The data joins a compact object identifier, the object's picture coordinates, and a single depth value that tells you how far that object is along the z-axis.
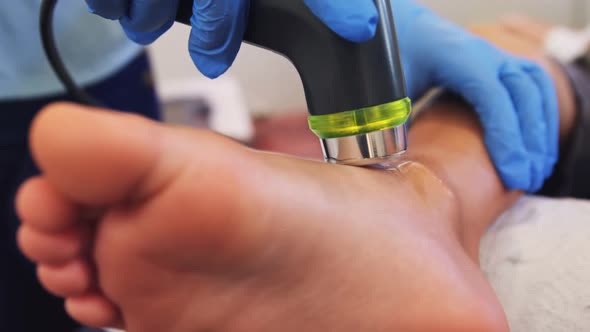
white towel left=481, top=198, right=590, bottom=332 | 0.47
